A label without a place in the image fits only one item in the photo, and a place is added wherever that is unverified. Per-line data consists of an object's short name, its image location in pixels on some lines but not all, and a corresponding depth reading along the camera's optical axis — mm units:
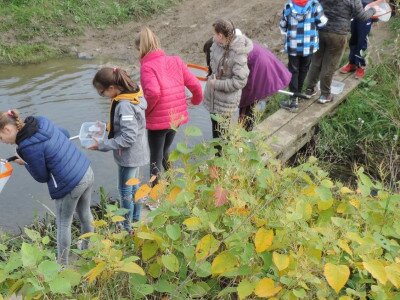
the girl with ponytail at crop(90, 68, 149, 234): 3398
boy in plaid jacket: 4824
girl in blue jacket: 3094
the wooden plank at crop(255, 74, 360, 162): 4891
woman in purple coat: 4570
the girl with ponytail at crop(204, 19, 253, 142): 4184
